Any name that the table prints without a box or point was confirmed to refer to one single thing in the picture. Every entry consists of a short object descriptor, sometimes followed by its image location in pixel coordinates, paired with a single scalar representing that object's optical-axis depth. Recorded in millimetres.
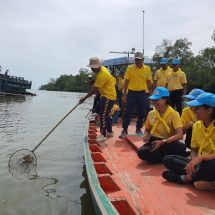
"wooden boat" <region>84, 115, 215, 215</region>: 2102
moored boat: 20489
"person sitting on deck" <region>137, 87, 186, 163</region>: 3025
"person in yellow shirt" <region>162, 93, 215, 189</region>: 2361
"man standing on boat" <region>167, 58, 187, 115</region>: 5454
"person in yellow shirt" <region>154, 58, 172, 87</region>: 5473
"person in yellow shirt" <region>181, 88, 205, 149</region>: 3300
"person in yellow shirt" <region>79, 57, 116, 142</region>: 3992
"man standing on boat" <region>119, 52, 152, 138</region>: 4359
